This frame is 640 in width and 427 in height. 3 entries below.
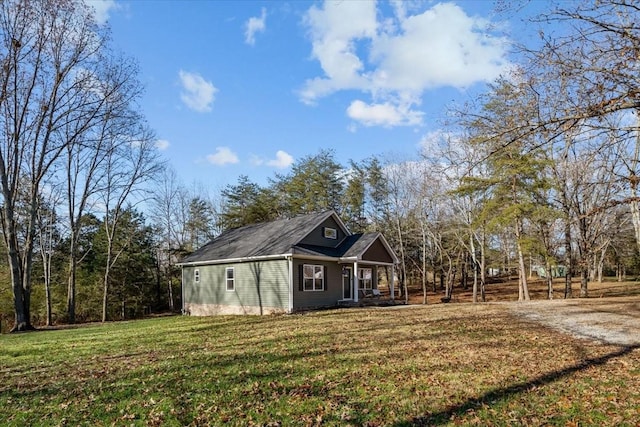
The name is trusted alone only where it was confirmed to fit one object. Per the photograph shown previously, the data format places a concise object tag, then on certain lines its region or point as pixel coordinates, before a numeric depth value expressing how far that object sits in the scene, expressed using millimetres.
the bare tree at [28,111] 17656
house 19234
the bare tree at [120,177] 27094
